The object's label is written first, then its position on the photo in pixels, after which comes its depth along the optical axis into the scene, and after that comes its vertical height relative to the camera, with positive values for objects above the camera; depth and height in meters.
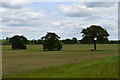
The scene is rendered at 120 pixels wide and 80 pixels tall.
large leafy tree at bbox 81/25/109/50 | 64.62 +3.44
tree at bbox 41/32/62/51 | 65.25 +0.48
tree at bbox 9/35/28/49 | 78.25 +0.15
